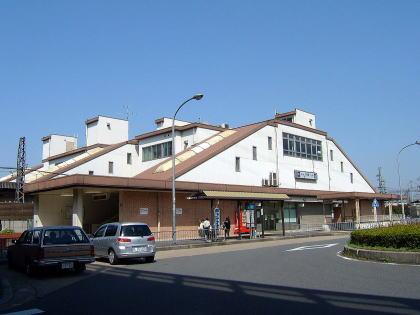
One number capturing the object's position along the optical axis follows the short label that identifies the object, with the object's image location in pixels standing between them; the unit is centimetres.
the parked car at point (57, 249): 1412
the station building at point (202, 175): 3203
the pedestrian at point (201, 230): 3203
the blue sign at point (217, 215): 3052
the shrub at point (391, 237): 1531
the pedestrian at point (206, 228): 3067
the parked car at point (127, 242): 1820
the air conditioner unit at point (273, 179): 4553
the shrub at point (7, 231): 3291
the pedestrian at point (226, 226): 3232
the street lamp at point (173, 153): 2706
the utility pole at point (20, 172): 3544
